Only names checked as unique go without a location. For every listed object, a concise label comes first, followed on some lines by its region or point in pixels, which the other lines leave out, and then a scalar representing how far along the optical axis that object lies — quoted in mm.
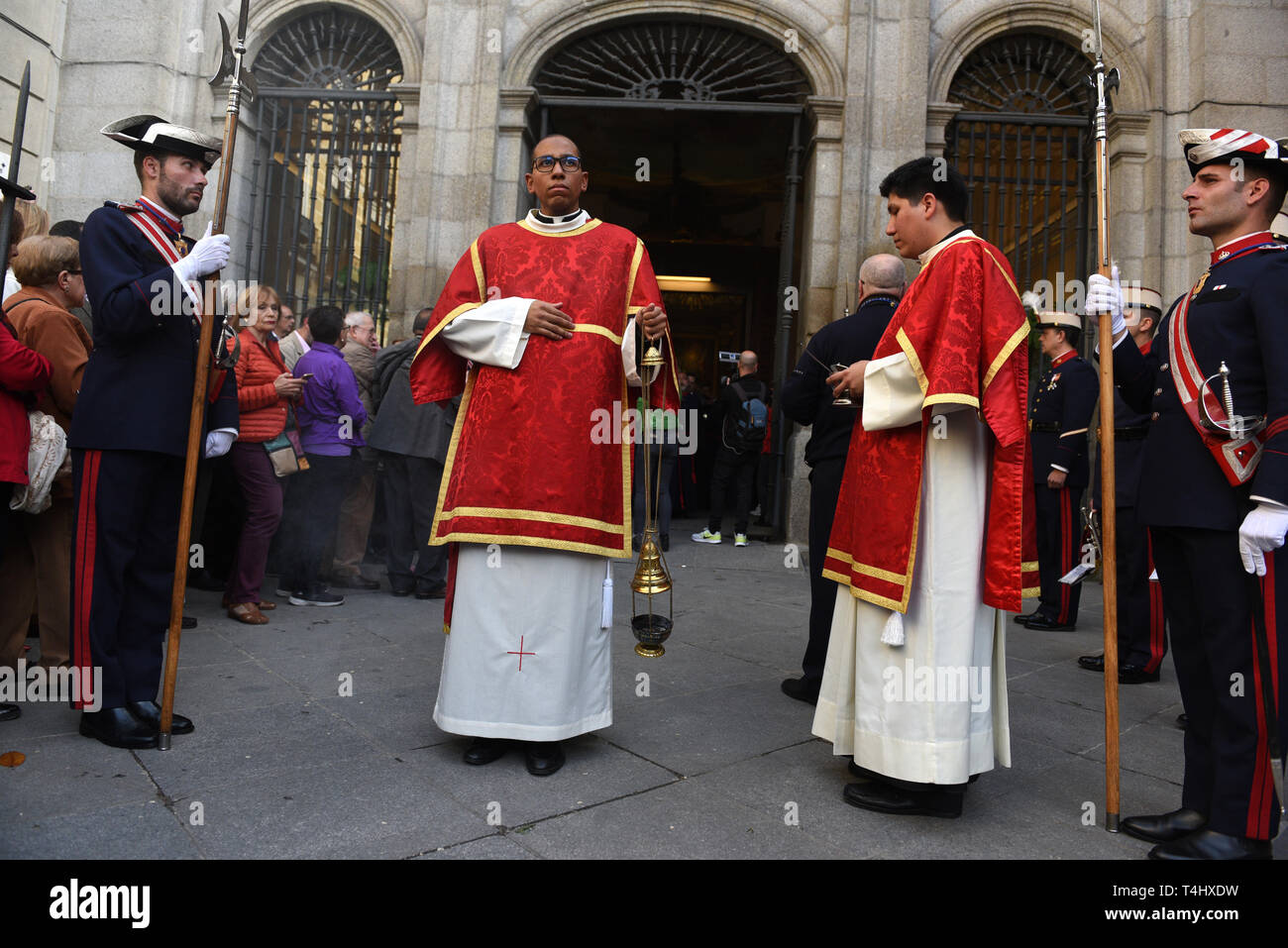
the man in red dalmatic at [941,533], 2777
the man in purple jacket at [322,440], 5961
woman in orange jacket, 5340
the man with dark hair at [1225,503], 2518
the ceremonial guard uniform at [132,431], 3150
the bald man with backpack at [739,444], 9070
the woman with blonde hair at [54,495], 3715
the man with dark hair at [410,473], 6219
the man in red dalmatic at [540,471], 3156
